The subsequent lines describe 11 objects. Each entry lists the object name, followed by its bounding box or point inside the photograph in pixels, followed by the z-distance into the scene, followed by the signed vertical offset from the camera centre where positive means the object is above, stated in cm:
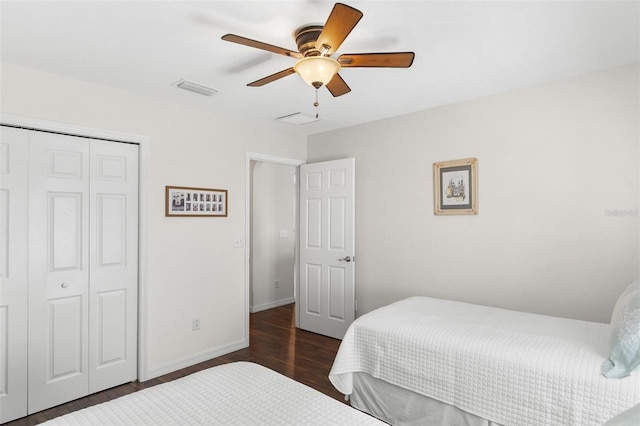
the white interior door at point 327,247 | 429 -32
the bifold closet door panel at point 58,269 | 278 -37
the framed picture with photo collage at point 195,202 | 351 +17
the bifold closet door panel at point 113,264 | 308 -37
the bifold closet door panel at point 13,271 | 264 -36
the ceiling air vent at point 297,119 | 392 +106
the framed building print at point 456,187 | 346 +30
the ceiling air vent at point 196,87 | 303 +108
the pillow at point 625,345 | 176 -60
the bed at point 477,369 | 186 -84
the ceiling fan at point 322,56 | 188 +86
